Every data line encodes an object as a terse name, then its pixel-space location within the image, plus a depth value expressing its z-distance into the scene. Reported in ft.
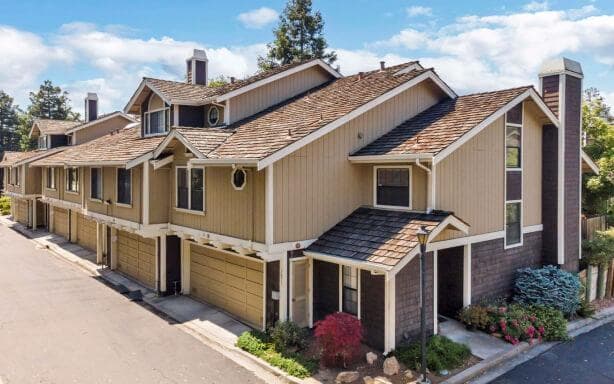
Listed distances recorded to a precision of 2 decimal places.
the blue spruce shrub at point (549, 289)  44.37
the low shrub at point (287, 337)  36.32
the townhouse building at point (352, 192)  37.24
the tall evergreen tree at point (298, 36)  130.62
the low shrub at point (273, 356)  32.89
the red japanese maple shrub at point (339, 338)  32.35
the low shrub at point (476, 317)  40.52
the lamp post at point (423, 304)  30.53
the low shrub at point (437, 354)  33.32
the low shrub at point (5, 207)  138.92
